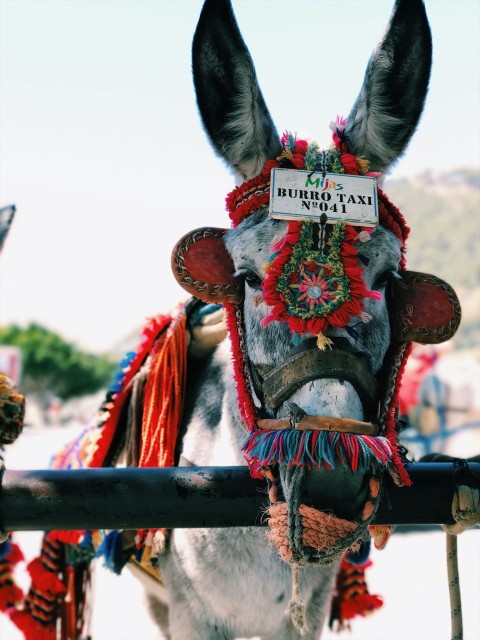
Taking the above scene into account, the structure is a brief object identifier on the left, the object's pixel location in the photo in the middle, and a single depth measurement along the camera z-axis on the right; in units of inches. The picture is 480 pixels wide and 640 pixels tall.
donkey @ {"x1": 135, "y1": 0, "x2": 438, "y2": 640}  79.2
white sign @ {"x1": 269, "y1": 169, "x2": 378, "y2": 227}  89.1
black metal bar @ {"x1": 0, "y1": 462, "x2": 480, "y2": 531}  84.4
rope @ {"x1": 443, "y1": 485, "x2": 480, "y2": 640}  87.6
